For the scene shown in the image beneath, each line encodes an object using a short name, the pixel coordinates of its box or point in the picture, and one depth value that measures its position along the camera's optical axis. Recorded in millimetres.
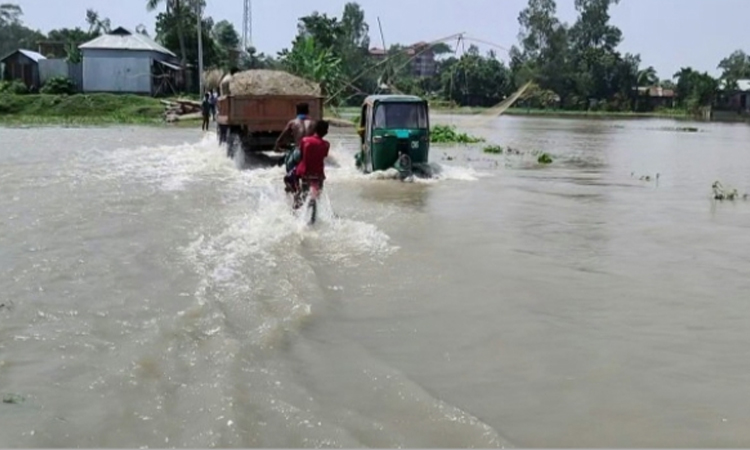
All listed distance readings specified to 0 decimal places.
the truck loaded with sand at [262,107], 18016
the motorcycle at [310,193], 10016
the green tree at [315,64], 46562
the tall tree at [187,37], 56219
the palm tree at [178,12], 54438
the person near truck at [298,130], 10953
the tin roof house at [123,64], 51312
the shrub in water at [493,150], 26138
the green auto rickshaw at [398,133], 16094
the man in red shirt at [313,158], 10055
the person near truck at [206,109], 29059
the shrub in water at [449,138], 30938
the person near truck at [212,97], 26894
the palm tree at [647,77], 90894
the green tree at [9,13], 117250
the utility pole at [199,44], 44784
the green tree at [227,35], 72694
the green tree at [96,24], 72000
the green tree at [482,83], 79375
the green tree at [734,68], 84625
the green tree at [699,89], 79938
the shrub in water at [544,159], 22772
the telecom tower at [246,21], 64144
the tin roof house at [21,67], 54562
